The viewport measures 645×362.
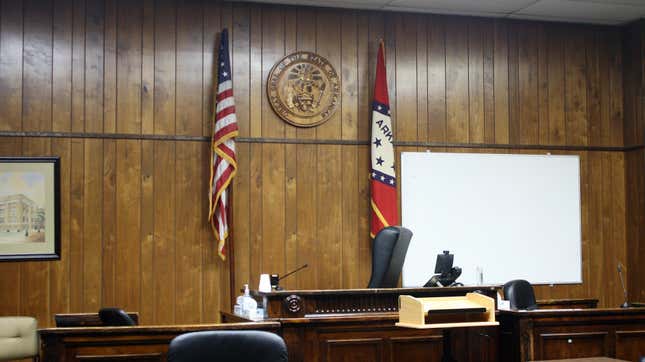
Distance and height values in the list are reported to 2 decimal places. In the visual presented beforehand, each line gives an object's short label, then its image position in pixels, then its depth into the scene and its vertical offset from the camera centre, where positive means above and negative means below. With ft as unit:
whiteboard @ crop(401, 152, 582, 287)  26.64 +0.21
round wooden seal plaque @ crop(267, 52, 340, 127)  25.57 +3.90
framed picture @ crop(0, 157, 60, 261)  23.22 +0.45
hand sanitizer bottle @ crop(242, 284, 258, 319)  18.56 -1.75
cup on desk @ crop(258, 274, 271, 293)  19.24 -1.32
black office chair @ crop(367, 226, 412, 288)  20.66 -0.80
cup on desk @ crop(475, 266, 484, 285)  26.35 -1.60
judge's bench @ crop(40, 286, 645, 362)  18.17 -2.32
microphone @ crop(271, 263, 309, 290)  20.57 -1.34
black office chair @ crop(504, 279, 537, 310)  21.38 -1.77
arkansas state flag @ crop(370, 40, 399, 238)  25.61 +1.76
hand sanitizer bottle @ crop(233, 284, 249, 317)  19.14 -1.85
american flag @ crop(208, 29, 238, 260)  24.04 +1.79
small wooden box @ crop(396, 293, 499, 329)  15.89 -1.64
